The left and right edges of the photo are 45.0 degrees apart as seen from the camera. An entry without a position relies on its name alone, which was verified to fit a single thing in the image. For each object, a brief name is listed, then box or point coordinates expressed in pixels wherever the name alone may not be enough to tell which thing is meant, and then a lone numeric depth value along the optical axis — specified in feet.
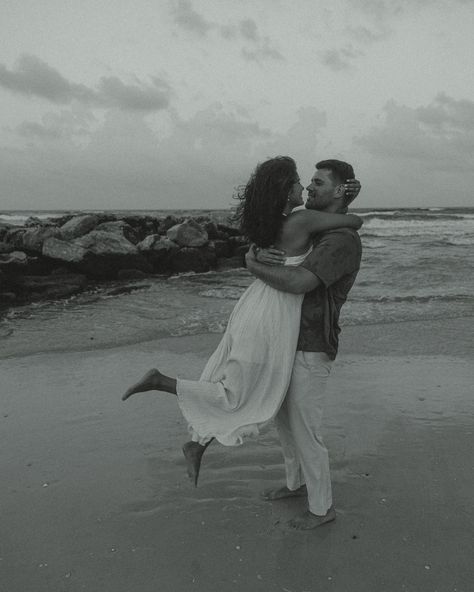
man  9.69
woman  9.63
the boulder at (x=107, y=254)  47.93
